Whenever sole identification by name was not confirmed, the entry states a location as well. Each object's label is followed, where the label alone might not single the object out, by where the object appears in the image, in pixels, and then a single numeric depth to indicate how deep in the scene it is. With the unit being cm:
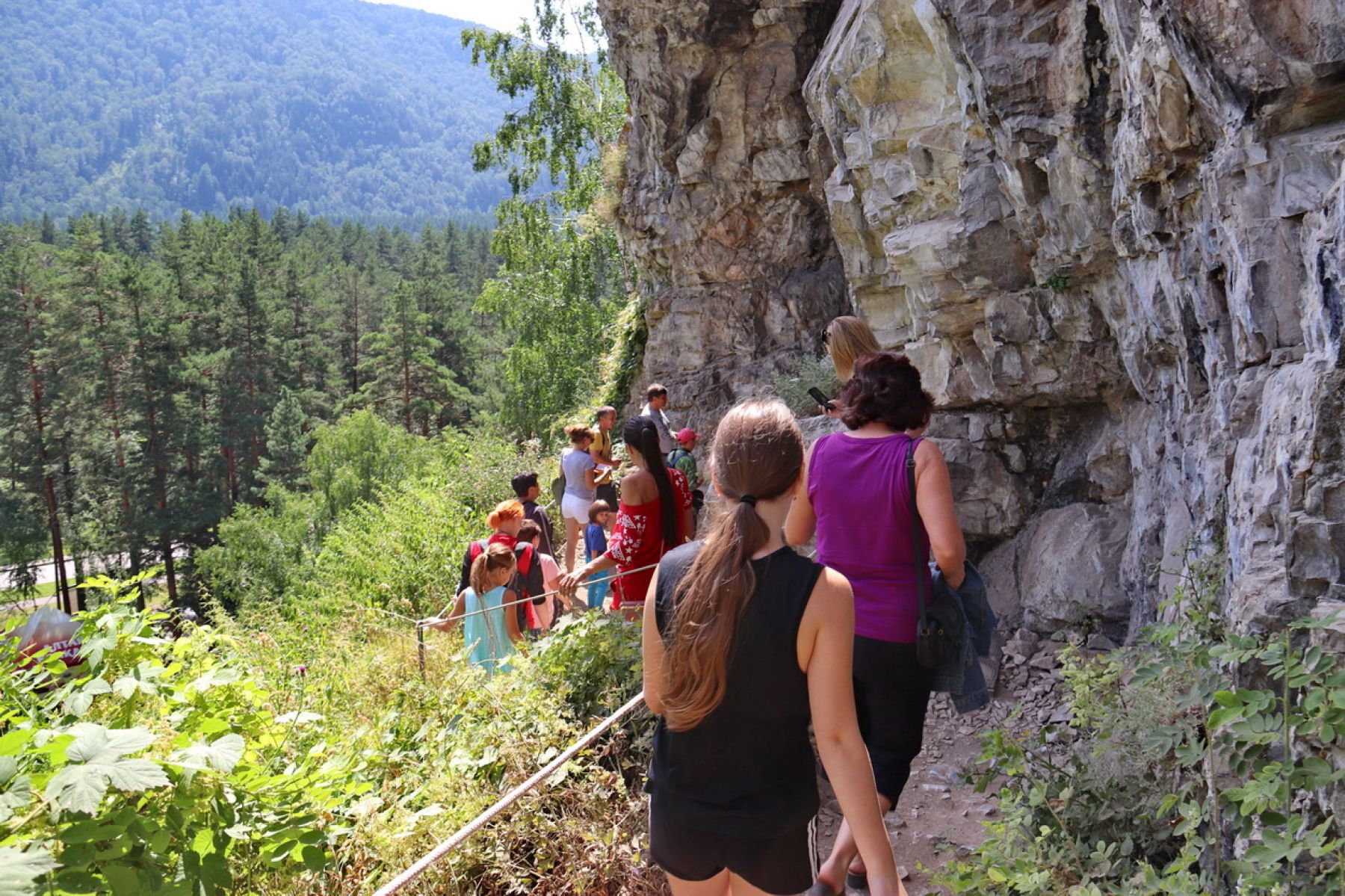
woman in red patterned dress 474
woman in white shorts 758
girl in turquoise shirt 543
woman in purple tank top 286
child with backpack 586
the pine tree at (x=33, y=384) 3309
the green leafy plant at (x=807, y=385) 1091
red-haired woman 571
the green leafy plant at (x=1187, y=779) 191
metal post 527
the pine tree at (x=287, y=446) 3828
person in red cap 727
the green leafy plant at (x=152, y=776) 197
